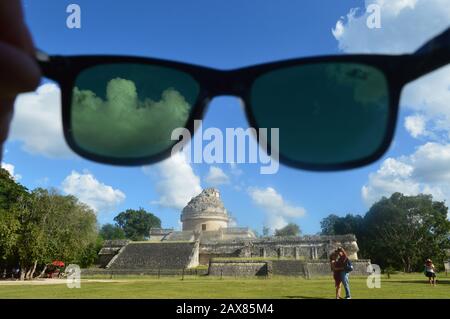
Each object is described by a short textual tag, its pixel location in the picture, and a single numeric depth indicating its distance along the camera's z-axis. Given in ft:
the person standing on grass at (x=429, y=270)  49.26
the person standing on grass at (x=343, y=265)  31.91
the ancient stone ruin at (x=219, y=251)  88.89
